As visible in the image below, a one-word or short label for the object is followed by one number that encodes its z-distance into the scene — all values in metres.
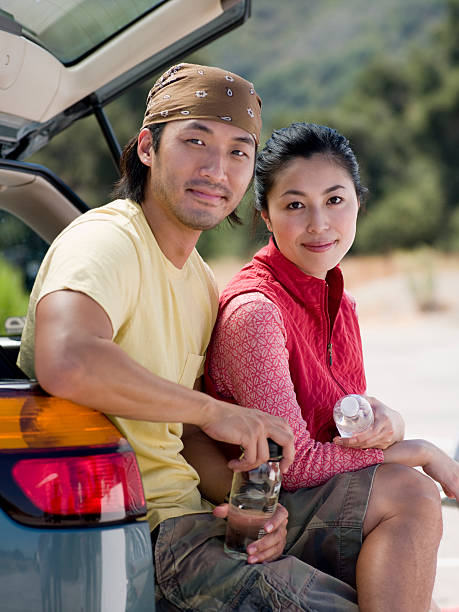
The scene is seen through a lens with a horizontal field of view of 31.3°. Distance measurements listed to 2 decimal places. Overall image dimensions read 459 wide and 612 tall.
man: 1.68
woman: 1.98
